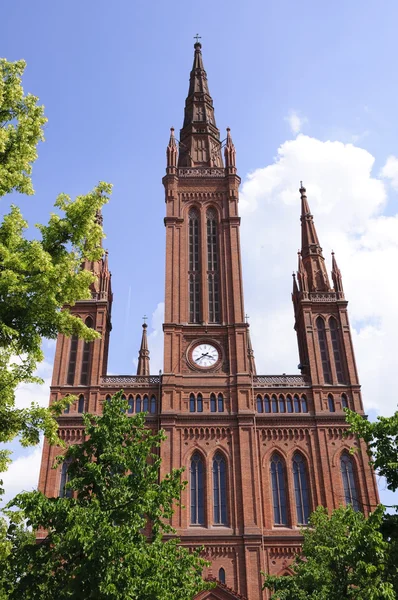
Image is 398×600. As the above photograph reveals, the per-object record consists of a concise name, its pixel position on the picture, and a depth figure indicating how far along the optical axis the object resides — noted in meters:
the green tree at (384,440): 15.37
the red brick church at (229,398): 36.16
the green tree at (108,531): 16.06
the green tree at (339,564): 13.88
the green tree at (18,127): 14.41
